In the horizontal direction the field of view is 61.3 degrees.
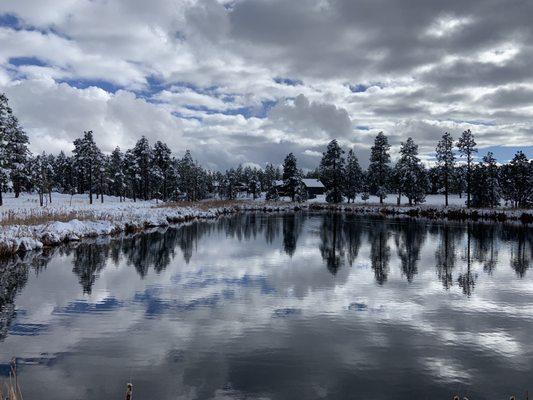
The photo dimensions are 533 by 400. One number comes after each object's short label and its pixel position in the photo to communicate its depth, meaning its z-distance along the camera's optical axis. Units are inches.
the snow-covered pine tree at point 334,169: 3309.5
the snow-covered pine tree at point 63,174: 4783.5
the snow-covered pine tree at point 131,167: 3582.7
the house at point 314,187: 5218.0
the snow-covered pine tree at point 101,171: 3407.0
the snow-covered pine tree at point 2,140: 1850.9
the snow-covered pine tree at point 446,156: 2844.5
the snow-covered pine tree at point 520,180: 2812.5
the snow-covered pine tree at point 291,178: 3668.8
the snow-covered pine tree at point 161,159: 3639.3
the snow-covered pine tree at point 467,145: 2736.2
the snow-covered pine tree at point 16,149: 2479.1
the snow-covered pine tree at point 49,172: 4278.1
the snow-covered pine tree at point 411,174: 2917.3
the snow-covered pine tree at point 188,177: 4621.1
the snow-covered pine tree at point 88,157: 3196.4
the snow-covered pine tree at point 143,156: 3459.6
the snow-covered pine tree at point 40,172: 2716.5
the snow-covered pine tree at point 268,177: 6711.6
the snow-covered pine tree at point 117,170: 4244.6
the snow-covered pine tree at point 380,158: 3208.7
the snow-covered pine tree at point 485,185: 2817.4
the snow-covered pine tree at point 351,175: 3769.2
